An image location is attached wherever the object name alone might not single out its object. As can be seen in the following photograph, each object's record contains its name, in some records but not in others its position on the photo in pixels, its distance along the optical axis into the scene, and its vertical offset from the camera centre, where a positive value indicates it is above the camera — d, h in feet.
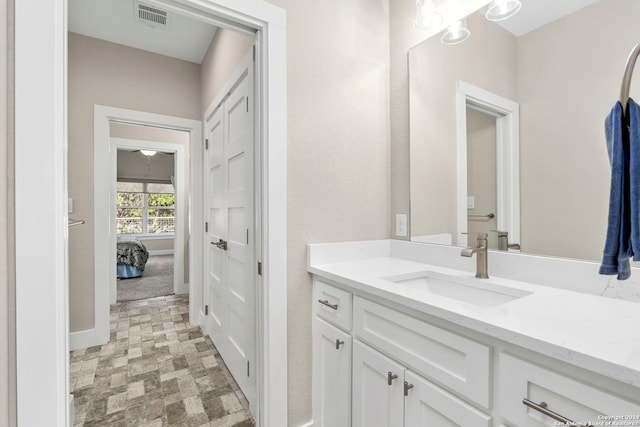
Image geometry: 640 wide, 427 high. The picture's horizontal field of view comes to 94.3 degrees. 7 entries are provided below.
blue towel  2.37 +0.07
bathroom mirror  3.30 +1.20
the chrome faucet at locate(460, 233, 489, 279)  4.00 -0.59
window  24.67 +0.64
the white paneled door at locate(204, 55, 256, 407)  5.78 -0.39
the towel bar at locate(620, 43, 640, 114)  2.30 +1.04
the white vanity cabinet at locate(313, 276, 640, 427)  2.01 -1.47
